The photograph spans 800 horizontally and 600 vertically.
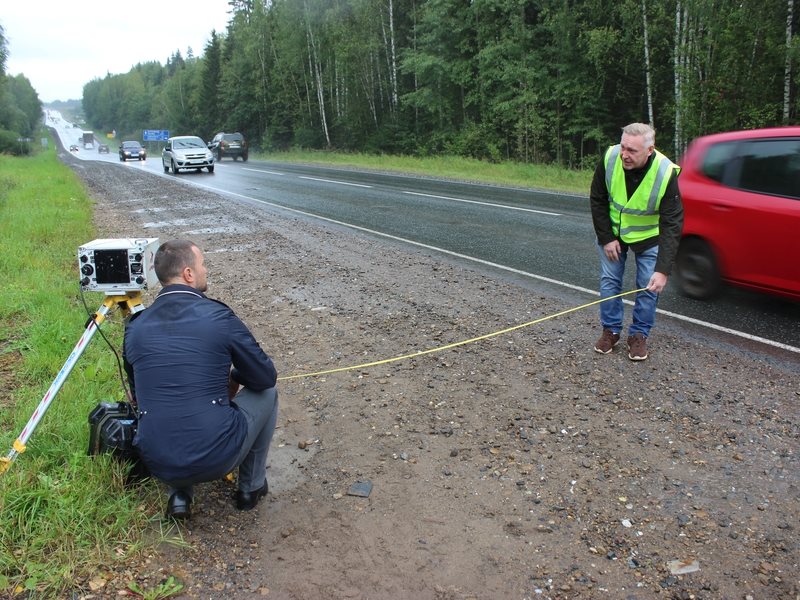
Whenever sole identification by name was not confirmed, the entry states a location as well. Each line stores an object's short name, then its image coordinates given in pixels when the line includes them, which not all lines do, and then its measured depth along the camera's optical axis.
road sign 91.50
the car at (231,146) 42.38
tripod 3.22
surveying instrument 3.25
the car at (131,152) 49.92
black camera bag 3.30
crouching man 2.95
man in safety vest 4.76
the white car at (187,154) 27.53
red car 5.70
